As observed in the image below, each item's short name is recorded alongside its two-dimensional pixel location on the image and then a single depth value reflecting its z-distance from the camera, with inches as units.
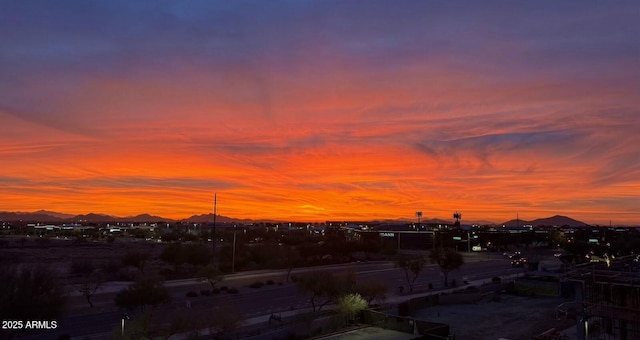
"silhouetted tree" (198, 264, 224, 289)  2064.5
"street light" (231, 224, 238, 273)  2791.3
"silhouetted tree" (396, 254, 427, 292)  2444.6
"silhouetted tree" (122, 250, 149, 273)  2684.5
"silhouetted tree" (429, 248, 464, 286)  2497.5
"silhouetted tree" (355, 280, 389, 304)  1643.7
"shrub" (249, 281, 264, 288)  2228.3
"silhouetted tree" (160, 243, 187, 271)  2916.1
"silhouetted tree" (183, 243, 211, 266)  2982.3
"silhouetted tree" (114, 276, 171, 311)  1440.7
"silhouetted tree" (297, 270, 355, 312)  1578.5
